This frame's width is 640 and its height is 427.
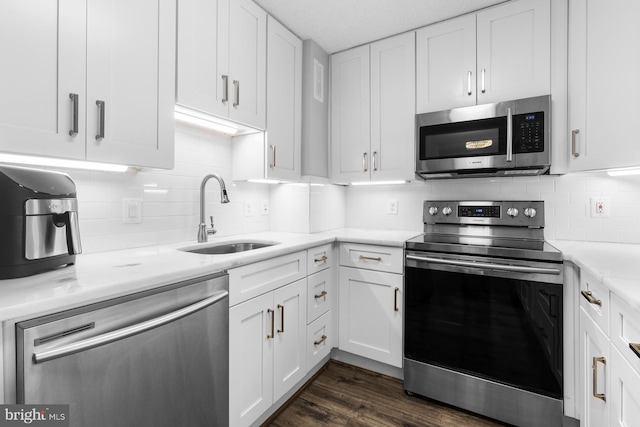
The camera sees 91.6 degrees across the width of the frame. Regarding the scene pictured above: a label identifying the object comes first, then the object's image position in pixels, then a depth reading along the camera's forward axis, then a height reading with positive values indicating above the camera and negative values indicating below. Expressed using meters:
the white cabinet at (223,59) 1.53 +0.84
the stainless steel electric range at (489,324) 1.57 -0.60
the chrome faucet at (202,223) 1.87 -0.07
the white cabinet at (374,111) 2.30 +0.80
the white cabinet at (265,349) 1.42 -0.71
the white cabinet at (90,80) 1.00 +0.50
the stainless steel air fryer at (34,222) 0.93 -0.03
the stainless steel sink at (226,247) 1.81 -0.22
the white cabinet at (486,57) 1.88 +1.03
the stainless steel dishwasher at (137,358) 0.82 -0.46
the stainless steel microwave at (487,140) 1.84 +0.47
